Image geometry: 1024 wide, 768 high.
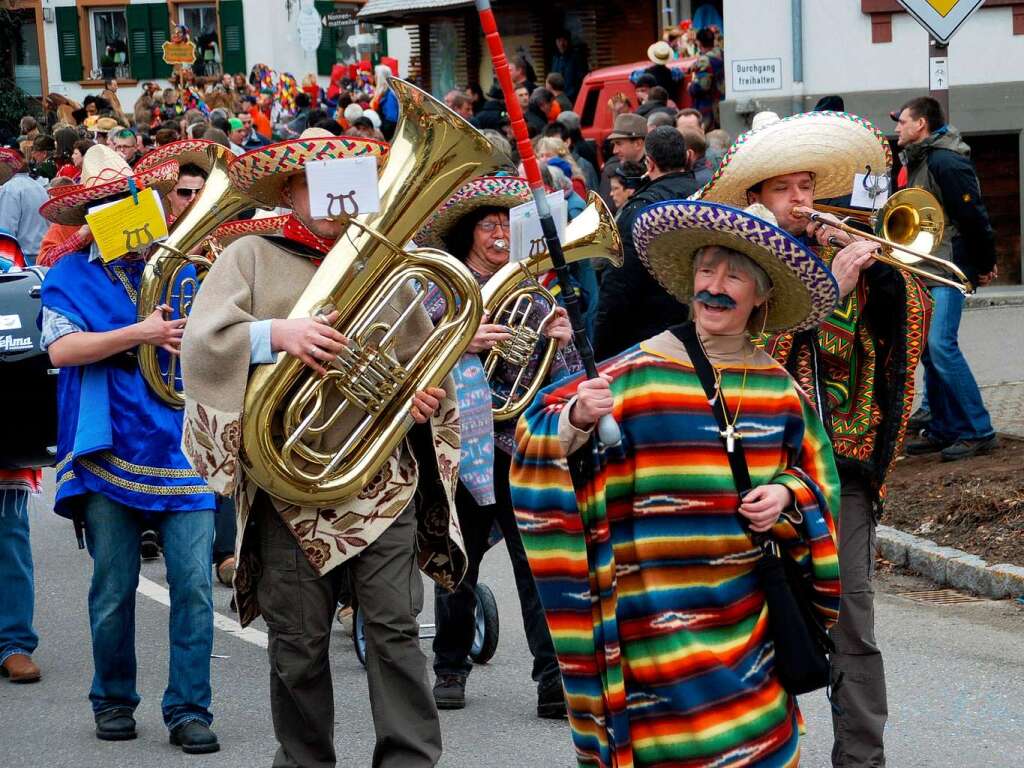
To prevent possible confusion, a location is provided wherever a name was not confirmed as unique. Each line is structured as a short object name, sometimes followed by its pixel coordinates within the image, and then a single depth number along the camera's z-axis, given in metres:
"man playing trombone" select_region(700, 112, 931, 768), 4.65
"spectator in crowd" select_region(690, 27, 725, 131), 18.08
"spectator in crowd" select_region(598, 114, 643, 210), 11.98
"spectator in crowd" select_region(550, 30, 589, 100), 24.70
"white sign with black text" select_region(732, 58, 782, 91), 16.44
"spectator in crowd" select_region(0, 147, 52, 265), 13.20
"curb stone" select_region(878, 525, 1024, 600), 7.30
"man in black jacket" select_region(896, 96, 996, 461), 9.46
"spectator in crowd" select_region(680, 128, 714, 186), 11.09
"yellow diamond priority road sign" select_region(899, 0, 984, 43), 8.28
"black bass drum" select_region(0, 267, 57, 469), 6.63
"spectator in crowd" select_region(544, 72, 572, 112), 19.59
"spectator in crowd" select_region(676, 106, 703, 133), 11.96
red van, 18.77
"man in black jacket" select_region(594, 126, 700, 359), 6.84
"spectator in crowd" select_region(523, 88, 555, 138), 18.00
